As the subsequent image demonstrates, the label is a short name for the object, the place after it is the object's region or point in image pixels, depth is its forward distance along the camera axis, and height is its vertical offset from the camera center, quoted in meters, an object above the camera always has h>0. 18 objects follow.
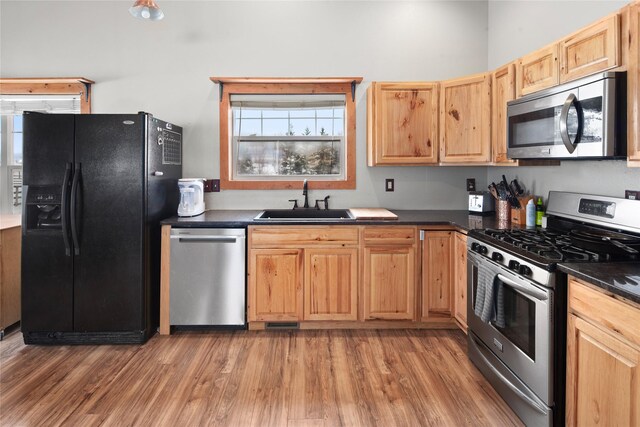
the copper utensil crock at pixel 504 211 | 3.27 -0.04
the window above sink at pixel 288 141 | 3.97 +0.59
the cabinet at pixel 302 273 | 3.30 -0.52
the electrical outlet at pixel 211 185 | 3.95 +0.17
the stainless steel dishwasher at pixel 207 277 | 3.28 -0.55
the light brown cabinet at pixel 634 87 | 1.86 +0.51
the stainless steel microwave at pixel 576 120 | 1.96 +0.43
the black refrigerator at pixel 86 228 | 3.08 -0.17
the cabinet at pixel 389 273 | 3.32 -0.52
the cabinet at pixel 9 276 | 3.29 -0.56
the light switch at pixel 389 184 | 3.99 +0.19
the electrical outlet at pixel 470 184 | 3.98 +0.19
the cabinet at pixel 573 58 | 2.00 +0.78
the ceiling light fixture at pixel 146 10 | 2.92 +1.32
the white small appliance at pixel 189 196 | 3.56 +0.07
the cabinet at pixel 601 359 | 1.44 -0.56
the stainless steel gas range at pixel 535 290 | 1.88 -0.41
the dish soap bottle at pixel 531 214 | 2.98 -0.06
